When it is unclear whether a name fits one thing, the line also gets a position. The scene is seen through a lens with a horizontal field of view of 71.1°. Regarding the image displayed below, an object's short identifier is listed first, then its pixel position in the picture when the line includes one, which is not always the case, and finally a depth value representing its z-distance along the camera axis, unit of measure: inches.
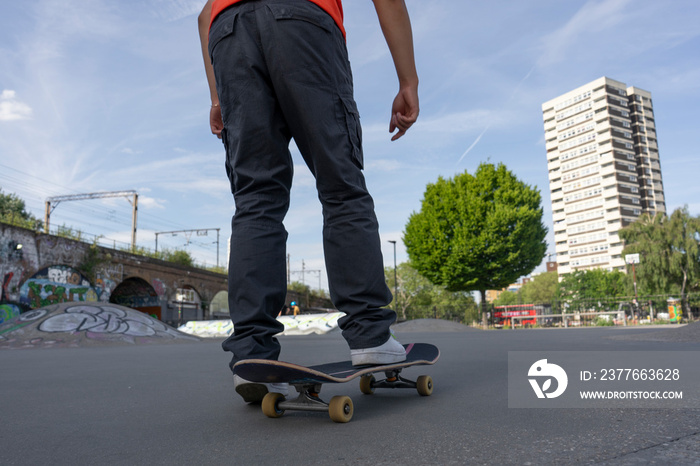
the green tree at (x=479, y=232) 1019.9
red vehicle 1074.1
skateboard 56.2
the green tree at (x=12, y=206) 1432.6
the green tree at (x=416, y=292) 2133.4
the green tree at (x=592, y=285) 2228.1
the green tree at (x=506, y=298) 3838.3
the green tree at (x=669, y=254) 1264.8
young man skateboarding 66.5
